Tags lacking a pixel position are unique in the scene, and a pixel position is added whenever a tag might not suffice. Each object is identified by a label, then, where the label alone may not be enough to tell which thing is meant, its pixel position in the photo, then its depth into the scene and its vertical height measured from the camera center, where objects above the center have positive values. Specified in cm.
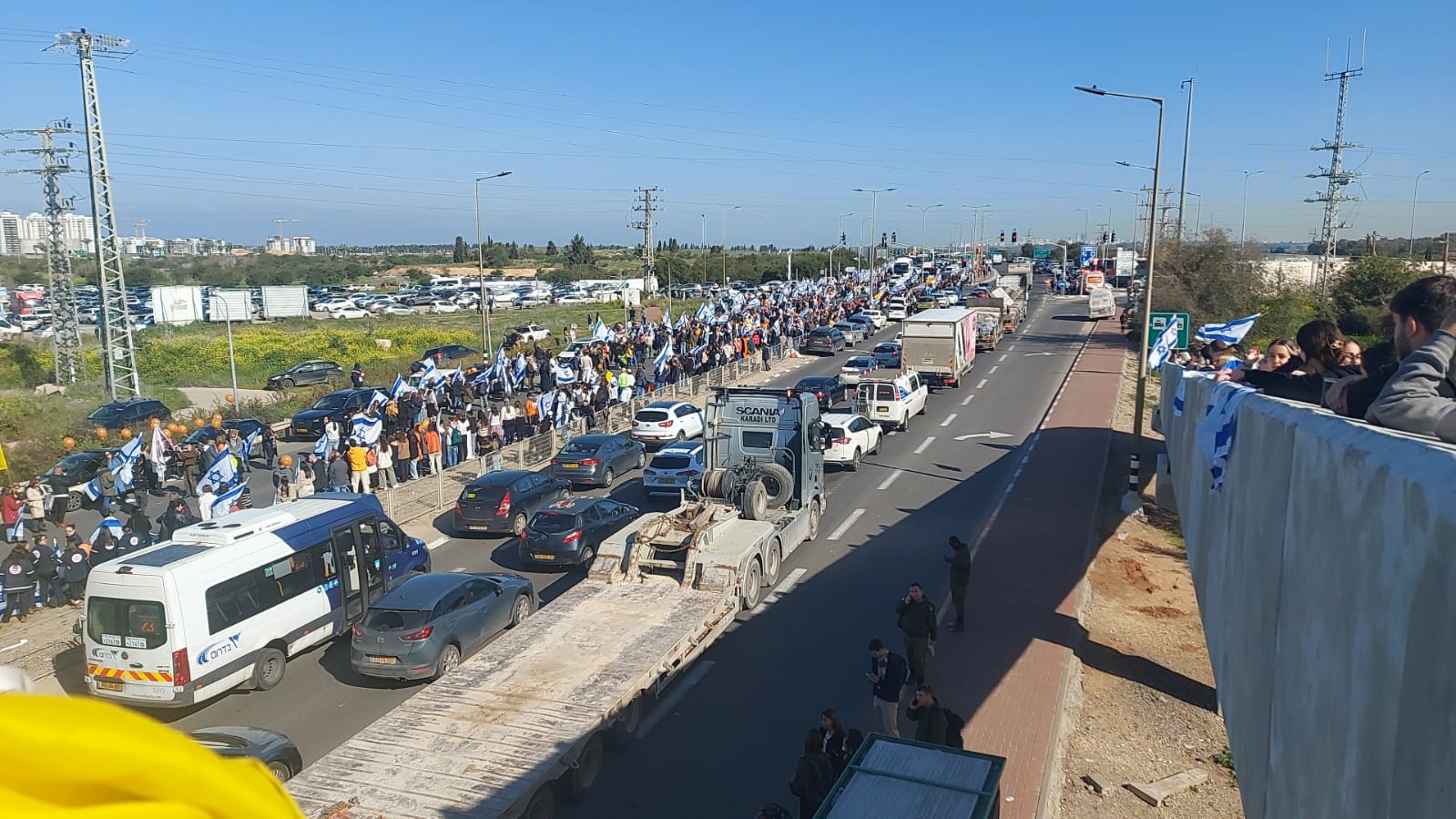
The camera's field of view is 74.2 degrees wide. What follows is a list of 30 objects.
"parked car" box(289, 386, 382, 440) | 3072 -493
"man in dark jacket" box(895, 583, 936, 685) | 1197 -445
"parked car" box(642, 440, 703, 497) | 2242 -483
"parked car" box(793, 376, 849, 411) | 3162 -421
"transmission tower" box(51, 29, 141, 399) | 3303 +64
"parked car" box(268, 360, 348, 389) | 4162 -506
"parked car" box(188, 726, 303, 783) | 913 -477
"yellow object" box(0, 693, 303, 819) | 95 -51
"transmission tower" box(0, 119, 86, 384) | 3947 -70
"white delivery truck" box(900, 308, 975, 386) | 3881 -330
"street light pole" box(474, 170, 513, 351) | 3663 -232
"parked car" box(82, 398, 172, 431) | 3022 -493
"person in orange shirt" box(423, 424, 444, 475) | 2391 -453
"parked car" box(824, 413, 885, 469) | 2562 -476
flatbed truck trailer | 834 -446
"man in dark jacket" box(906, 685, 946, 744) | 946 -446
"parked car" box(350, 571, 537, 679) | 1248 -484
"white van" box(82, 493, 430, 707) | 1161 -442
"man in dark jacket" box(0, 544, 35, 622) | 1477 -495
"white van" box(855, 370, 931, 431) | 3098 -439
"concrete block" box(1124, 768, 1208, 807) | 1018 -556
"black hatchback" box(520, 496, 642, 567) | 1755 -497
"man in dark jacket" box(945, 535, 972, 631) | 1423 -448
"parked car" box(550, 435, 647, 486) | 2381 -492
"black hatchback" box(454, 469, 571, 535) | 1975 -500
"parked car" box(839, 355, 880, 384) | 3722 -416
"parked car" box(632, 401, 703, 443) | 2864 -479
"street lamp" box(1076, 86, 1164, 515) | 2131 -307
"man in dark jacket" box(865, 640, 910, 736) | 1075 -465
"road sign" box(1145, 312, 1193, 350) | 2583 -157
